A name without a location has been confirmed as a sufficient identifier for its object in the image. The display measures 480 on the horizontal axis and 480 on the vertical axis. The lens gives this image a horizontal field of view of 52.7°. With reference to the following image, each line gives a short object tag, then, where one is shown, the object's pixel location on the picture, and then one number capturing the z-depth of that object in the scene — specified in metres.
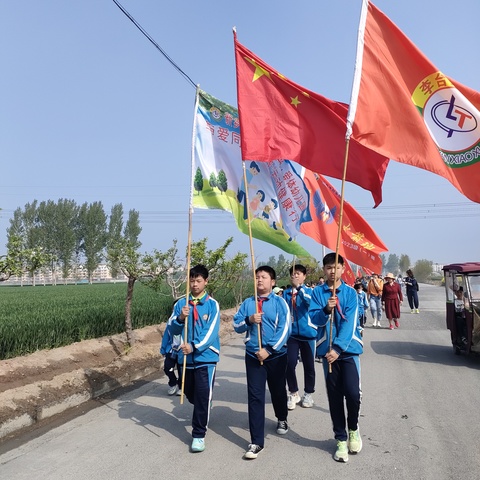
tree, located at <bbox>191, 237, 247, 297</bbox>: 12.08
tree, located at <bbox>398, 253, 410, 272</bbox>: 134.75
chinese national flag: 5.29
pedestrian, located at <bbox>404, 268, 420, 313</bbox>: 19.28
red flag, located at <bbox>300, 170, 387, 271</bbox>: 7.34
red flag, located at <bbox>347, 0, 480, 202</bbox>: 4.58
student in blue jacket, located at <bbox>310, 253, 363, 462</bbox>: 4.20
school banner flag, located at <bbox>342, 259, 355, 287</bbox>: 11.02
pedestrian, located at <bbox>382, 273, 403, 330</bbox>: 14.98
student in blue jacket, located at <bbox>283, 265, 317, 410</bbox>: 5.95
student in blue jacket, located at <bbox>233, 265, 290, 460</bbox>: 4.44
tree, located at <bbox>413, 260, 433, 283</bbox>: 110.75
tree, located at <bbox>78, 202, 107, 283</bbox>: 57.44
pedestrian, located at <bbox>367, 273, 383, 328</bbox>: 15.67
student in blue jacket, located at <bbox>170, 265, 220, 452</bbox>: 4.46
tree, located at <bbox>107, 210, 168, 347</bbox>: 9.47
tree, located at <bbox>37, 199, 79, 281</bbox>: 55.75
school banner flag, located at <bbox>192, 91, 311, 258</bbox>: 5.75
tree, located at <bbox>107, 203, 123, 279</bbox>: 60.31
